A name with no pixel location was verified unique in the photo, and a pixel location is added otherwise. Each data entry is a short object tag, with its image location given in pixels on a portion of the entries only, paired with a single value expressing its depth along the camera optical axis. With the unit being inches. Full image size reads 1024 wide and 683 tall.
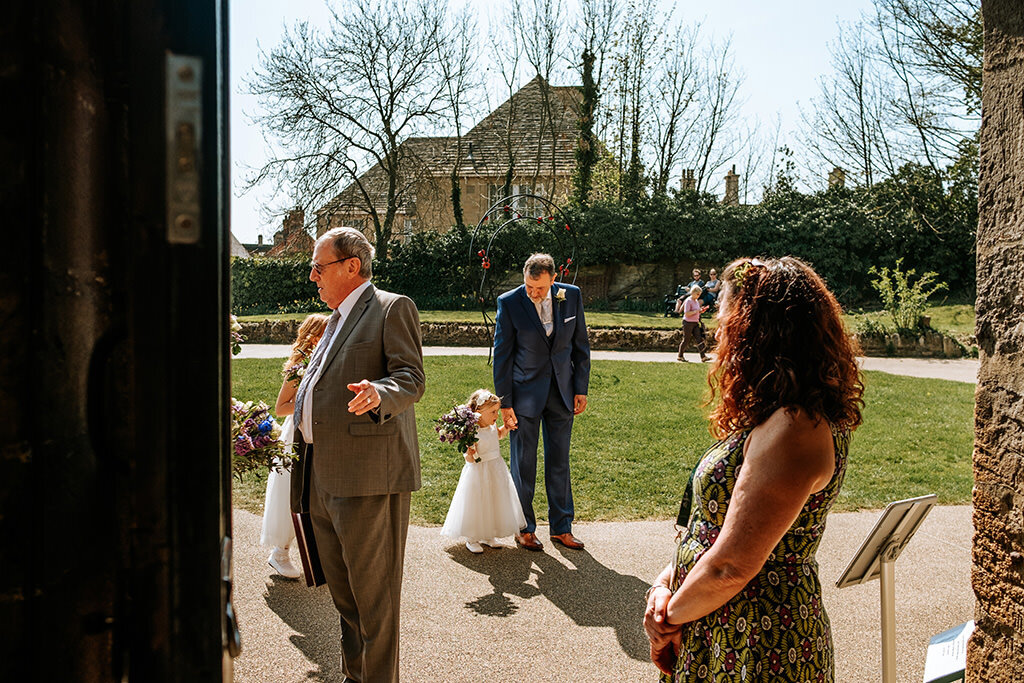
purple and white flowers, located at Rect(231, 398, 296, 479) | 165.8
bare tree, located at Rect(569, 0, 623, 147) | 1253.1
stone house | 1246.6
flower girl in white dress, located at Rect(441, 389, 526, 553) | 235.8
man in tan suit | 138.3
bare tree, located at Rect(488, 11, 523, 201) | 1250.6
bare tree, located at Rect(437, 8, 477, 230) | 1157.1
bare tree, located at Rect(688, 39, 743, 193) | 1280.8
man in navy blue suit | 245.3
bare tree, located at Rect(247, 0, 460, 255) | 1109.1
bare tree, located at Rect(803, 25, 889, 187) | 1124.5
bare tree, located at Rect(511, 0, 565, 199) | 1247.5
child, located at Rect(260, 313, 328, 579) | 210.7
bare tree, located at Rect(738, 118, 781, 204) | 1318.9
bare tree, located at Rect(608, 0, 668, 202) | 1259.8
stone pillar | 100.6
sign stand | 106.0
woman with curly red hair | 80.3
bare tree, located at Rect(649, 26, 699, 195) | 1263.5
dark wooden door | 30.0
